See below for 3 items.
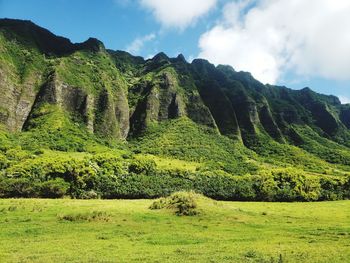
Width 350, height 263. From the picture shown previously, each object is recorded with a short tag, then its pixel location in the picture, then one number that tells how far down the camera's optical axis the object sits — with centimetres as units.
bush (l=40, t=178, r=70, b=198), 9188
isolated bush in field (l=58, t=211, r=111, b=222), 5859
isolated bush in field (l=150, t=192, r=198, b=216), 6688
